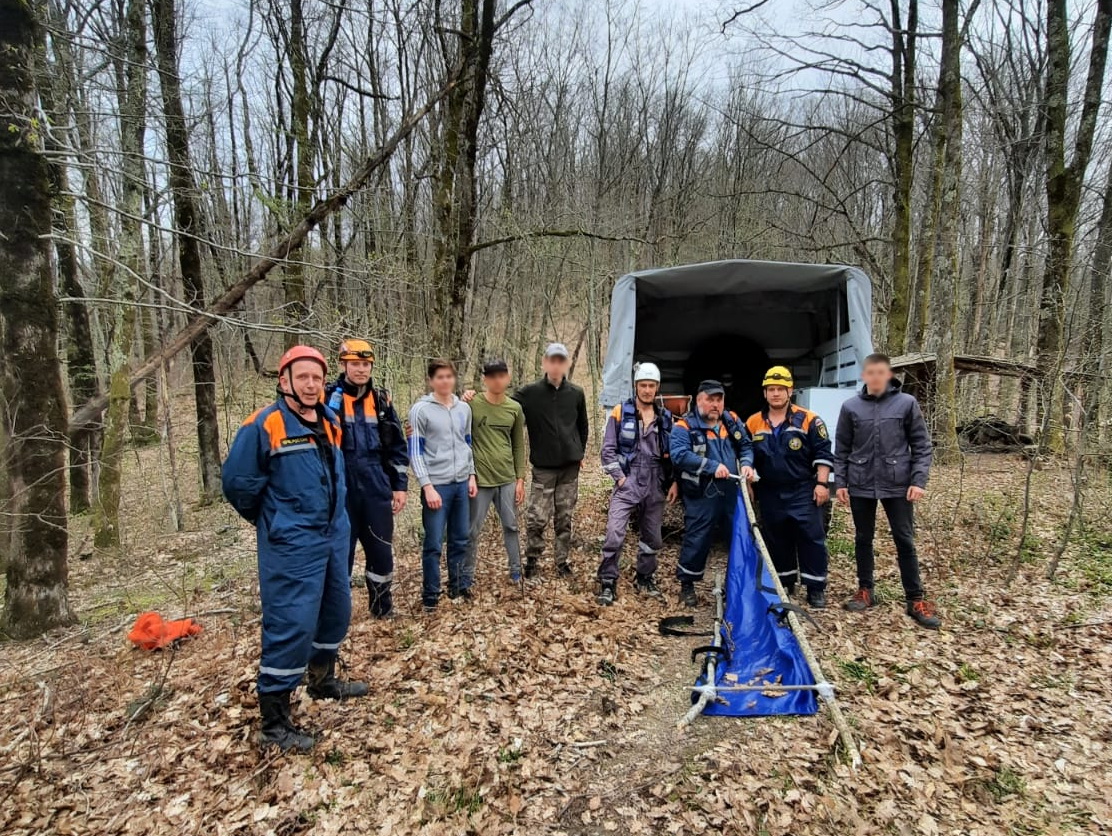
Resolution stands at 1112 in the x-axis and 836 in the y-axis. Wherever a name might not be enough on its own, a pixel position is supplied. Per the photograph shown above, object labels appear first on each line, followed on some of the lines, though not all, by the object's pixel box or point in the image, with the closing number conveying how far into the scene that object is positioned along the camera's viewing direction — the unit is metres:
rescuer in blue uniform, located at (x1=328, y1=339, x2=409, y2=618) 4.12
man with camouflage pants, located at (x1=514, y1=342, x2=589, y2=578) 5.36
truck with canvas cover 6.48
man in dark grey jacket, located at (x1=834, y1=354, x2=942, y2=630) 4.45
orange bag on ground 4.60
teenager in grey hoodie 4.68
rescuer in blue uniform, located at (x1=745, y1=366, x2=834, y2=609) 4.77
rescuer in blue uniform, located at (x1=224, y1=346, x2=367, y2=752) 2.92
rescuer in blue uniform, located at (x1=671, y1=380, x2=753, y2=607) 4.92
